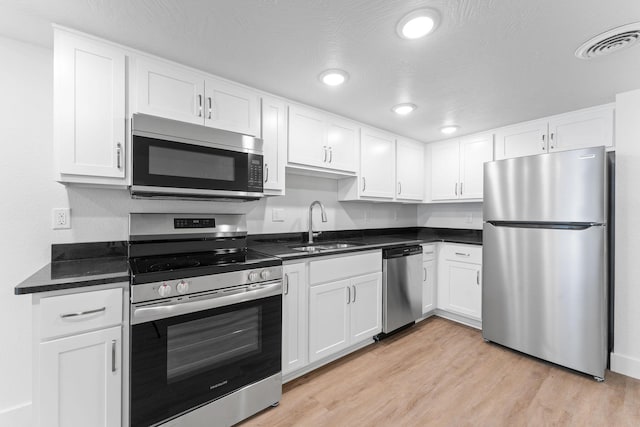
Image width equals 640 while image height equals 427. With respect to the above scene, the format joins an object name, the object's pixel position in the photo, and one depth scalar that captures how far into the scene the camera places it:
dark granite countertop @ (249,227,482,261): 2.20
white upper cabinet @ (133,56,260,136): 1.70
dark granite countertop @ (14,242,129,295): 1.23
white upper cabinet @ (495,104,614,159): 2.41
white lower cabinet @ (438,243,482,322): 3.00
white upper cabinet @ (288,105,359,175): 2.39
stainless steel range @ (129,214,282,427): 1.38
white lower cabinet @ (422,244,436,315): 3.17
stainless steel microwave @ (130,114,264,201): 1.63
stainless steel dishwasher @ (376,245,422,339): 2.68
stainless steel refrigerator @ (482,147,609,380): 2.11
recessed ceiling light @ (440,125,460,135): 3.05
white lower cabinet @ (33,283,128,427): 1.21
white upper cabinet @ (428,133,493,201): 3.20
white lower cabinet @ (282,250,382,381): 2.00
